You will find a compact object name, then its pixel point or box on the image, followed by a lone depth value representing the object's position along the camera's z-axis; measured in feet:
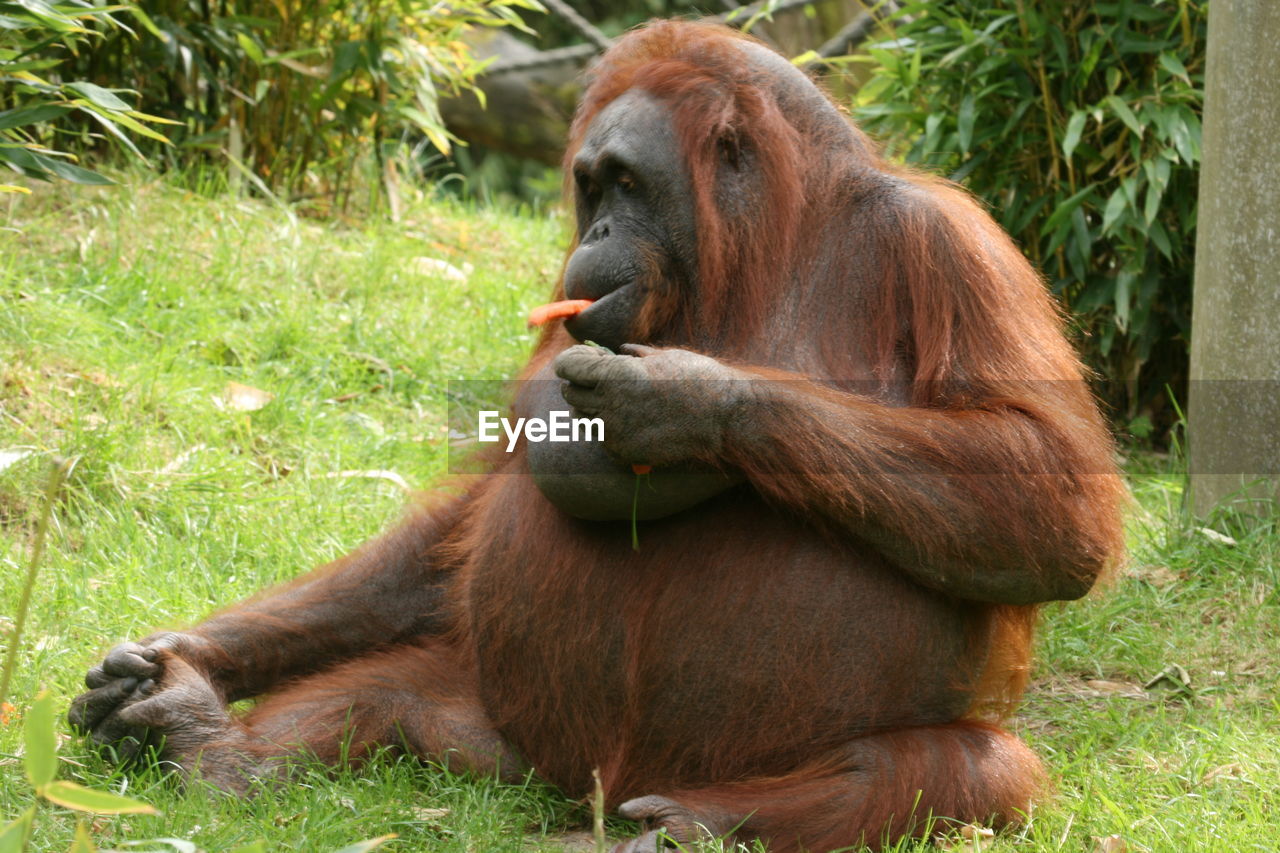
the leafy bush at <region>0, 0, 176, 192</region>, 22.52
